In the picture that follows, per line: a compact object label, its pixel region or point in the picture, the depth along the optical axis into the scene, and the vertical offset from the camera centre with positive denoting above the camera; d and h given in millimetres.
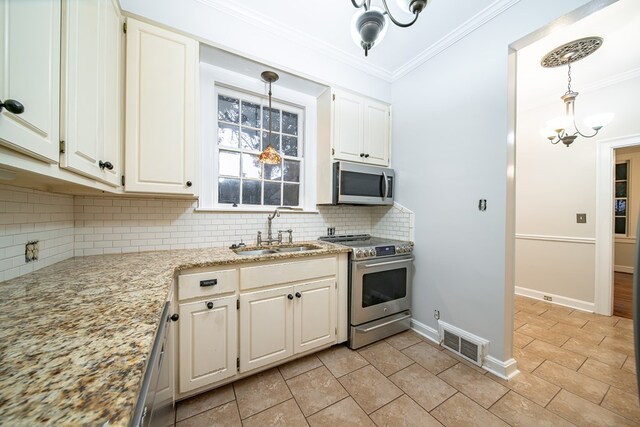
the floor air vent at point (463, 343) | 1864 -1112
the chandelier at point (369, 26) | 1031 +870
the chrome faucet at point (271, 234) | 2196 -213
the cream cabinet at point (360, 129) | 2387 +923
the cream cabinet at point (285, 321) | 1649 -853
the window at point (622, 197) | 4555 +370
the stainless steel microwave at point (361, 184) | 2311 +307
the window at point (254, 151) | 2215 +631
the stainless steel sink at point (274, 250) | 2036 -353
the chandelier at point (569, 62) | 2037 +1504
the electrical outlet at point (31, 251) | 1160 -209
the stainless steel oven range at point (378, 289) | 2068 -734
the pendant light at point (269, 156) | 1991 +486
